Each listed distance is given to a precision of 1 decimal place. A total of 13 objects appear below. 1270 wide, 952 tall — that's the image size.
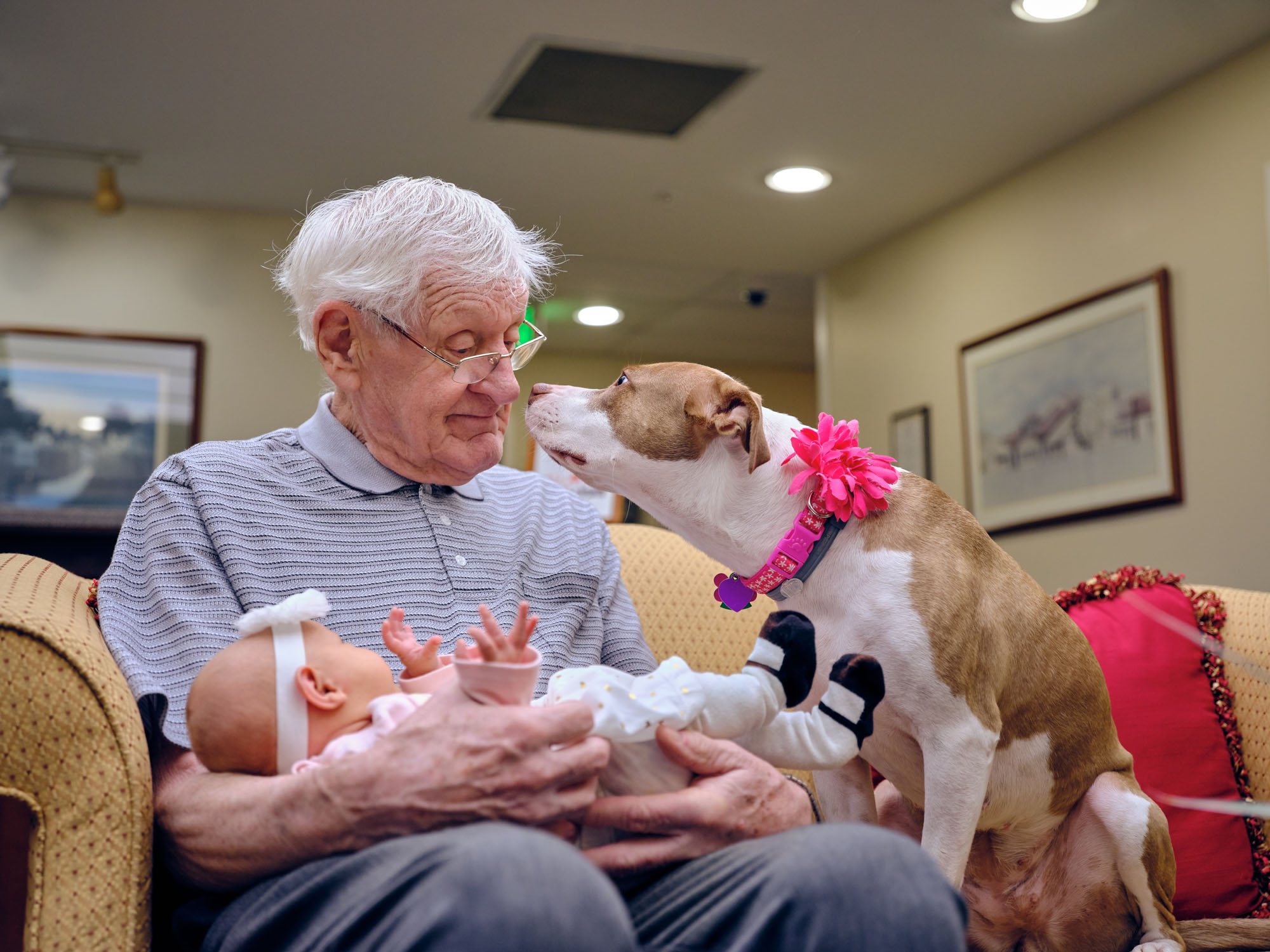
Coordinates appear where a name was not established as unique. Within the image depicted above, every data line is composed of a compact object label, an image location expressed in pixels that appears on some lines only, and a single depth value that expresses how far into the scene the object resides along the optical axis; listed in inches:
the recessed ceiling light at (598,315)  255.9
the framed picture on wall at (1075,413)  151.2
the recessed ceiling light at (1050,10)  127.3
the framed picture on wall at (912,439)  199.2
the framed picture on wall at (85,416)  194.9
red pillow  67.9
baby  41.0
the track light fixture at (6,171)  172.1
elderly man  34.9
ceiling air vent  143.0
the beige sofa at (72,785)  41.6
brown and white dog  53.6
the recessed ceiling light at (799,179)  175.6
